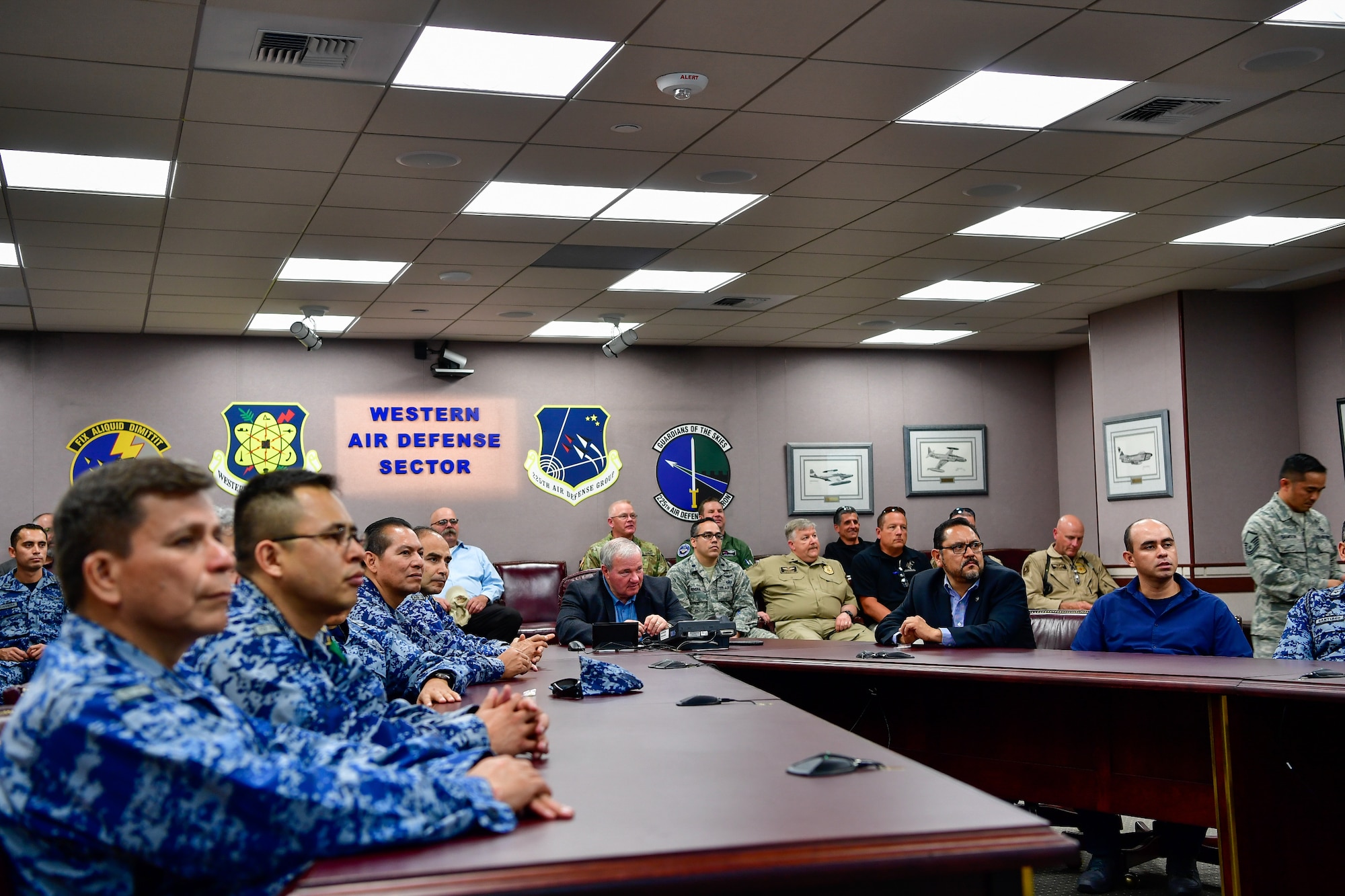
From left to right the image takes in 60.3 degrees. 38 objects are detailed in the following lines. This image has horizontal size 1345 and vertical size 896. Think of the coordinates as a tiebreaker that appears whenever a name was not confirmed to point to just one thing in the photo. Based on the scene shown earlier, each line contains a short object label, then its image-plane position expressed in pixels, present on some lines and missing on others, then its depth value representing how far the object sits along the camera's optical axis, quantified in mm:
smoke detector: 4641
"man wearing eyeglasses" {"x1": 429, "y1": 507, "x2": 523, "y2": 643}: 6734
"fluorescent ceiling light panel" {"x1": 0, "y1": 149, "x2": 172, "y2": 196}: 5391
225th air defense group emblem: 10414
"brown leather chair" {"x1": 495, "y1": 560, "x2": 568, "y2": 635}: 9406
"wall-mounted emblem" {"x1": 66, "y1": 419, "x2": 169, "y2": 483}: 9281
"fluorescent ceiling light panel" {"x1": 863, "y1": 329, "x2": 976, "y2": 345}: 10641
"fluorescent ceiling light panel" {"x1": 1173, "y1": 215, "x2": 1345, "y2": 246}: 7227
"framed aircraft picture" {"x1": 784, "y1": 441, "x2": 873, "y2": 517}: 10984
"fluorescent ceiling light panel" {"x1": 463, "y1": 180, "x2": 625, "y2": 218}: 6094
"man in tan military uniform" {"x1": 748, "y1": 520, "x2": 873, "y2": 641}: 7281
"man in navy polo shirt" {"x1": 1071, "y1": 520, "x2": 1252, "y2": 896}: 4117
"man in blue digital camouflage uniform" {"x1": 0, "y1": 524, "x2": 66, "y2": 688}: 5711
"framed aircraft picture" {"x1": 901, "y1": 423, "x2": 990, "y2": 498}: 11297
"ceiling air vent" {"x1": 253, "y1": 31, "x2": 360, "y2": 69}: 4223
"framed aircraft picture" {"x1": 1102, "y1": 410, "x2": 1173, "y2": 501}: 8961
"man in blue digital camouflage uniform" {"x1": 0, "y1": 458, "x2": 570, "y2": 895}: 1345
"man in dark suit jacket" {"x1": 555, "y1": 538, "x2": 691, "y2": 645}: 5688
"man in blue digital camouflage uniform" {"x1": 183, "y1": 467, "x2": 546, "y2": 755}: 1973
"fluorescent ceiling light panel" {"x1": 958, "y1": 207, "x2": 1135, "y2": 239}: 6844
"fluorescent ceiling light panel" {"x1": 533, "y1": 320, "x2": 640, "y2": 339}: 9672
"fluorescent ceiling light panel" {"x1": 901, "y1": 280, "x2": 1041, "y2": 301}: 8664
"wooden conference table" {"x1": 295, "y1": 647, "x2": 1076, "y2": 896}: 1424
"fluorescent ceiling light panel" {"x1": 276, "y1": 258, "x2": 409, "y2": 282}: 7434
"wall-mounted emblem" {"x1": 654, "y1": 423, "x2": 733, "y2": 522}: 10703
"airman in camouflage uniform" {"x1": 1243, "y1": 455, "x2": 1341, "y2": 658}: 6074
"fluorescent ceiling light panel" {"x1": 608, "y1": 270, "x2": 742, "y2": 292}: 8070
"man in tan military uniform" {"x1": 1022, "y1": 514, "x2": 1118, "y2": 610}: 8375
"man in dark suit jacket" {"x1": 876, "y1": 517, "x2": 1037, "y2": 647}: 4797
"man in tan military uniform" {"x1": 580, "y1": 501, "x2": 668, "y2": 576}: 8930
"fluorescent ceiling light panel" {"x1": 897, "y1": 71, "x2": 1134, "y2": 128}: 4871
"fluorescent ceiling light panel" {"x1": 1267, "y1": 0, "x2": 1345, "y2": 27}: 4219
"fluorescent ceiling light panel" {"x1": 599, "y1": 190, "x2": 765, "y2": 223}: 6289
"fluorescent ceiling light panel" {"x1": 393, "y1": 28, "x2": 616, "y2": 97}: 4301
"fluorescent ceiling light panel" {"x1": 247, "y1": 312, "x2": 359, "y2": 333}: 9047
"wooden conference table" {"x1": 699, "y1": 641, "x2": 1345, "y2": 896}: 3293
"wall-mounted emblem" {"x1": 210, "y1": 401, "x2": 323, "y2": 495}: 9633
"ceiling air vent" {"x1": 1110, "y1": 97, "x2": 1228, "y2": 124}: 5121
